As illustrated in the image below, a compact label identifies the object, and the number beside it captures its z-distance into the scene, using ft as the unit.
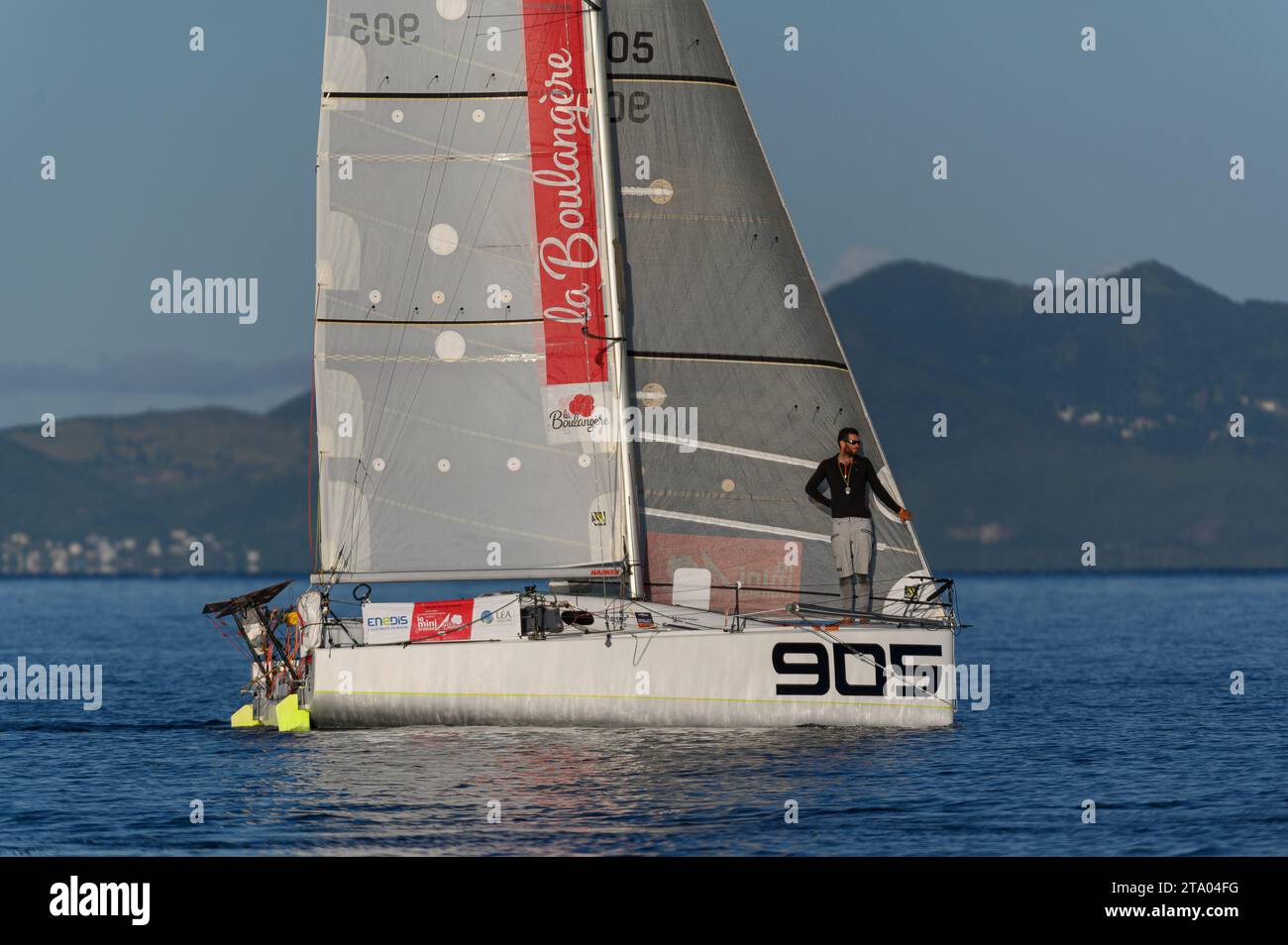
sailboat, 83.05
